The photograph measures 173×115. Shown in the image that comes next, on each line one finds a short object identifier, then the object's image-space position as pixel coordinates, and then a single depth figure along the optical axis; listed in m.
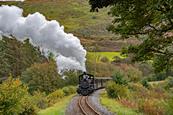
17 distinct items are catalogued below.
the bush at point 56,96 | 47.61
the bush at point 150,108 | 25.73
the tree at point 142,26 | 14.77
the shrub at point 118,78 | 46.56
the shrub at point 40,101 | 40.88
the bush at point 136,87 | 56.27
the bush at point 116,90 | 42.44
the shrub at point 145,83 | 67.32
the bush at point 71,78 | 61.75
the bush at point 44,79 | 69.06
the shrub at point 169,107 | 20.14
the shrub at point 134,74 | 79.44
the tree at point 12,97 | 24.98
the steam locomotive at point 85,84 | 46.01
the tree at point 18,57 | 98.71
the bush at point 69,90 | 54.04
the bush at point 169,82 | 65.07
